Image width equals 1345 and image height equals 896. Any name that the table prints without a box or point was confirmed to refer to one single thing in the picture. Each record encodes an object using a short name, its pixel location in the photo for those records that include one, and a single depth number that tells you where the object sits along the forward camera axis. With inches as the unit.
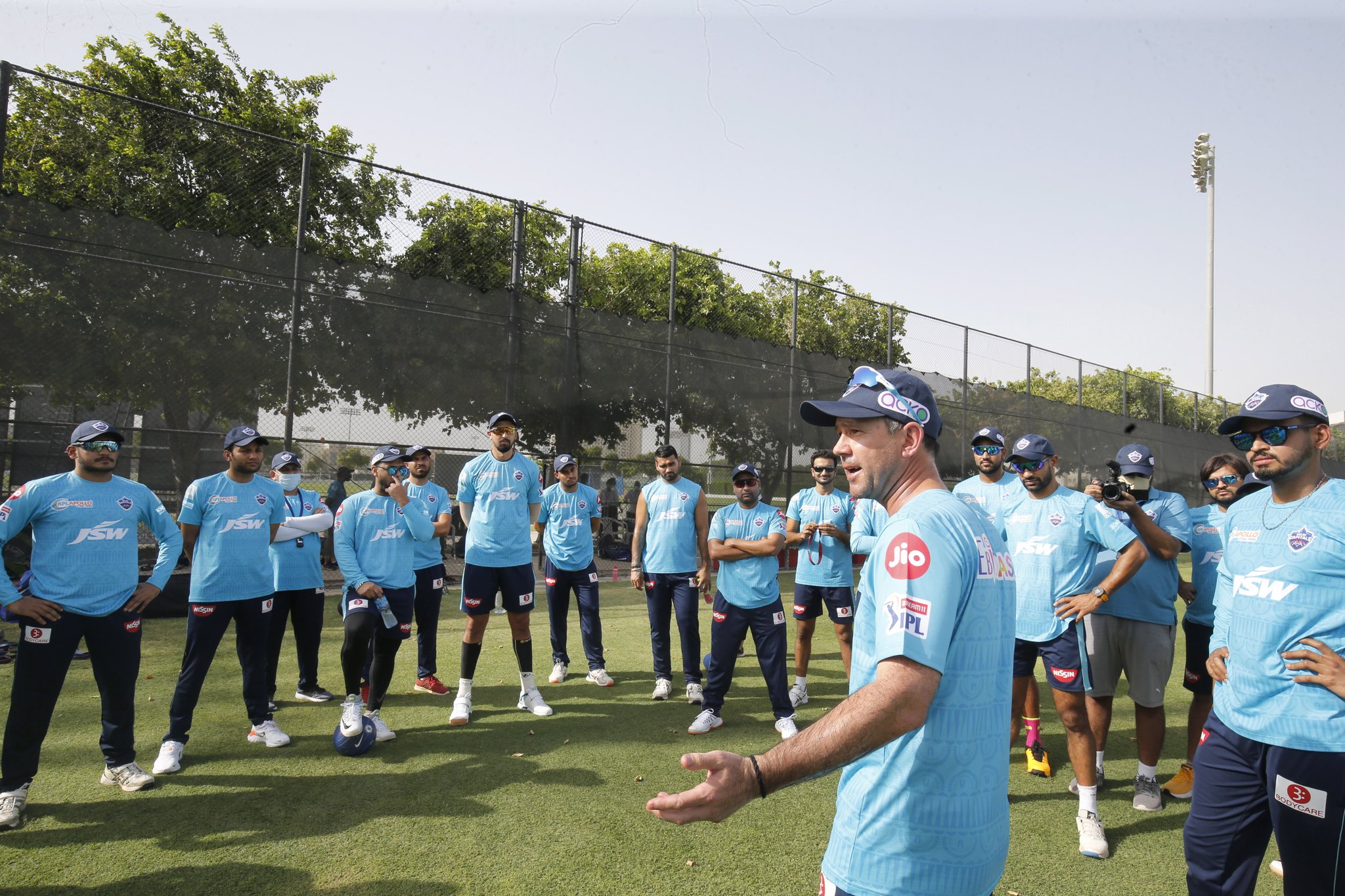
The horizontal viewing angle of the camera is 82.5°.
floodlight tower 1229.1
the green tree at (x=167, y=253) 322.3
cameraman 179.8
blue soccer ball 196.1
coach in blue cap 57.9
